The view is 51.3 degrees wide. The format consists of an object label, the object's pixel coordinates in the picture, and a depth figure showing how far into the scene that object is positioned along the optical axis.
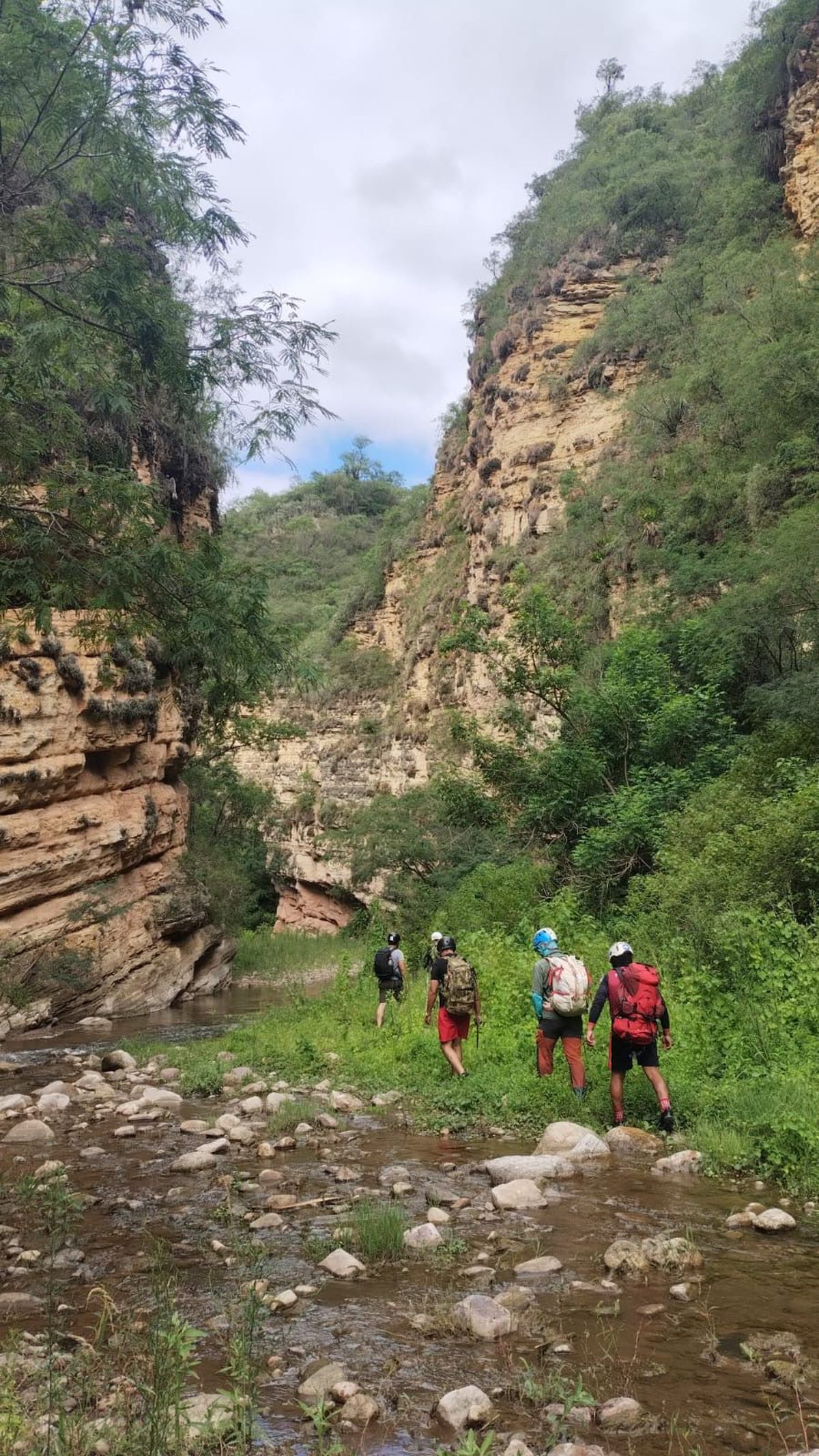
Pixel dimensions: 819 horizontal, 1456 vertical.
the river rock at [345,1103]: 8.47
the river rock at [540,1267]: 4.30
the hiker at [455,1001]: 8.48
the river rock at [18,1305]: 4.03
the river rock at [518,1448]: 2.77
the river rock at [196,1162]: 6.50
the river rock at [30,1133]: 7.56
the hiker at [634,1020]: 6.74
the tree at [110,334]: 6.26
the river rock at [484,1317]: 3.72
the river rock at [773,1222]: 4.73
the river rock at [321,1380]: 3.28
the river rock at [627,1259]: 4.27
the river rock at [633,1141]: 6.33
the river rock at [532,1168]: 5.82
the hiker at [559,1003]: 7.49
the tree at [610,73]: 44.19
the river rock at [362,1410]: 3.11
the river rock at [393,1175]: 5.97
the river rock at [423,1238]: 4.75
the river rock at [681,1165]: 5.82
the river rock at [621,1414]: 3.00
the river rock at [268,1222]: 5.18
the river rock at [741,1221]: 4.82
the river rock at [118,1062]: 11.55
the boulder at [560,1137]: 6.36
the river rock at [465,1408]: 3.07
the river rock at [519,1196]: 5.34
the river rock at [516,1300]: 3.93
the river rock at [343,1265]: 4.44
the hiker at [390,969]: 12.78
